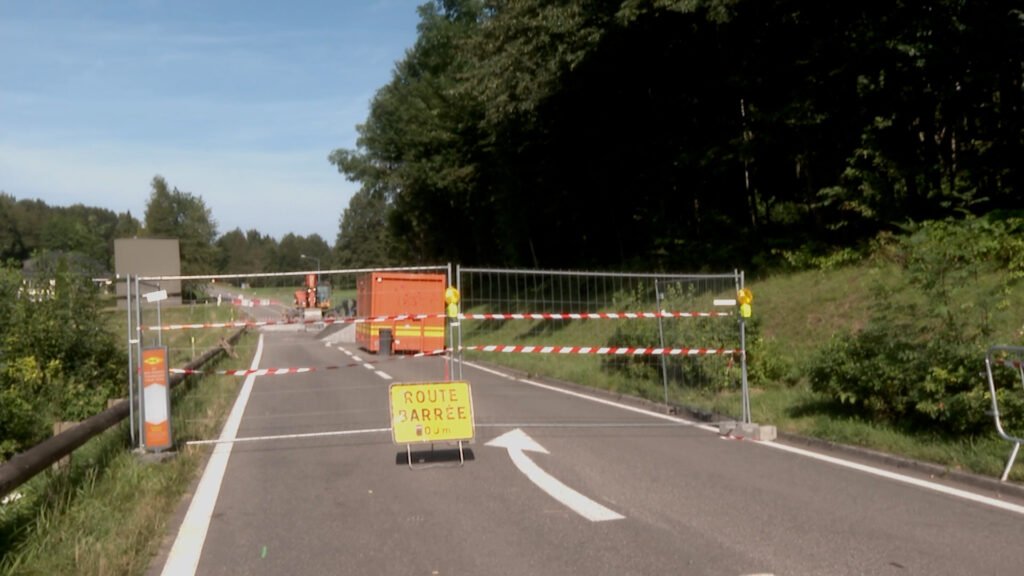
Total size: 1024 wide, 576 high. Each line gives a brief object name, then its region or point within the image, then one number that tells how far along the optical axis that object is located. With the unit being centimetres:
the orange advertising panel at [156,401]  985
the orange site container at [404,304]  2778
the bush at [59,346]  1611
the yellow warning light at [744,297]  1178
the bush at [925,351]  948
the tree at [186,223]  8706
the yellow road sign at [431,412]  1000
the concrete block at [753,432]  1114
